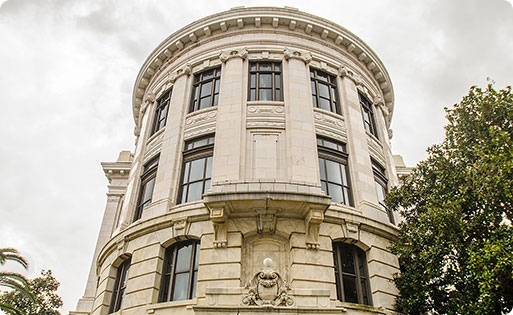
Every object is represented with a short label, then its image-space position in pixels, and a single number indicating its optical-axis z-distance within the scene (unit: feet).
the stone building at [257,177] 41.68
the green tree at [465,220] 33.50
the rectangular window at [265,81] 60.08
